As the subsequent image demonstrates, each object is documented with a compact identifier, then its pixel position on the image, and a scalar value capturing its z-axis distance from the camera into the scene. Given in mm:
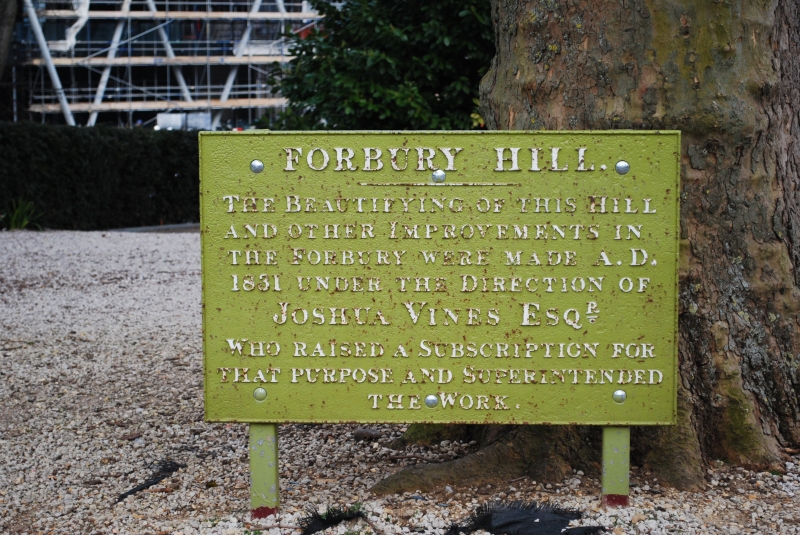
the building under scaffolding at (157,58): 33094
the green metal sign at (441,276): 2975
